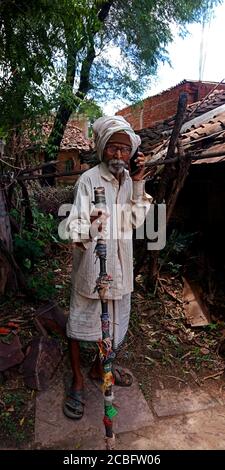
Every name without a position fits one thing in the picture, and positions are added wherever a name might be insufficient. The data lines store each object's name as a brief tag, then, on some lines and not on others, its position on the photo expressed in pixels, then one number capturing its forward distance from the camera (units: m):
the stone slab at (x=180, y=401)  2.70
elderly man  2.31
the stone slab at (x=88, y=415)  2.39
